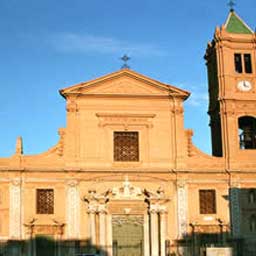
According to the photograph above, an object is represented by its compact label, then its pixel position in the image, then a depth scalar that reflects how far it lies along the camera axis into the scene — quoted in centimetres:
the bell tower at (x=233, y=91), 3728
